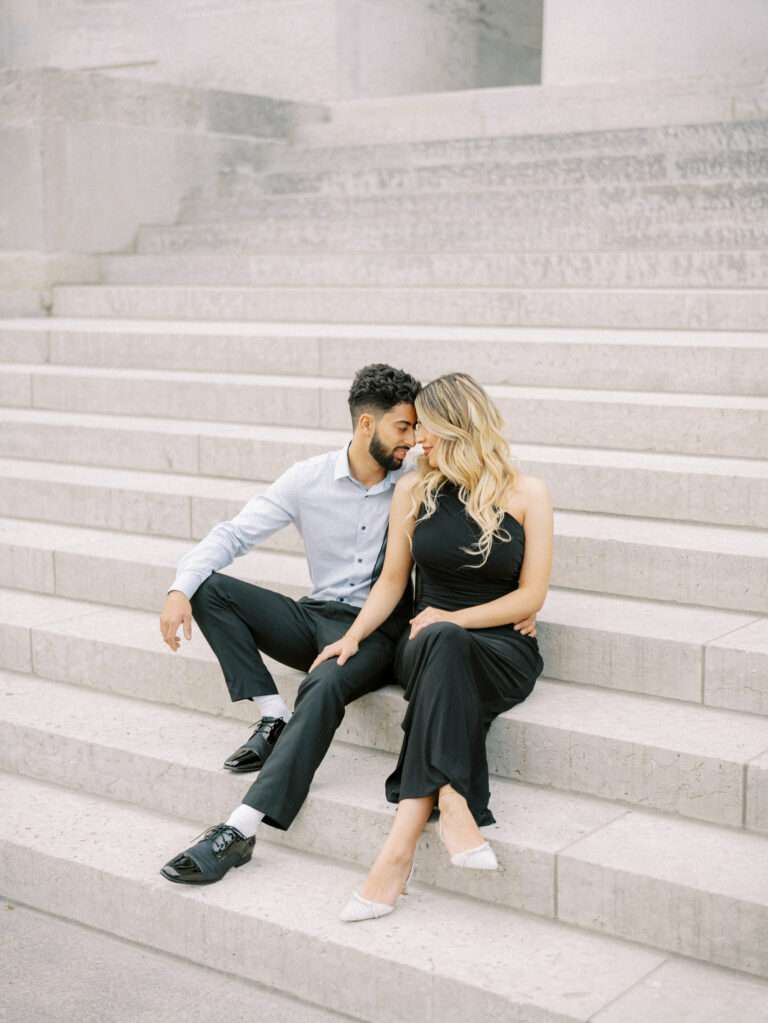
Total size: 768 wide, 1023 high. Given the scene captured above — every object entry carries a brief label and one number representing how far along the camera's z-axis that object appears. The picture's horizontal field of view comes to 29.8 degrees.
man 4.39
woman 4.23
